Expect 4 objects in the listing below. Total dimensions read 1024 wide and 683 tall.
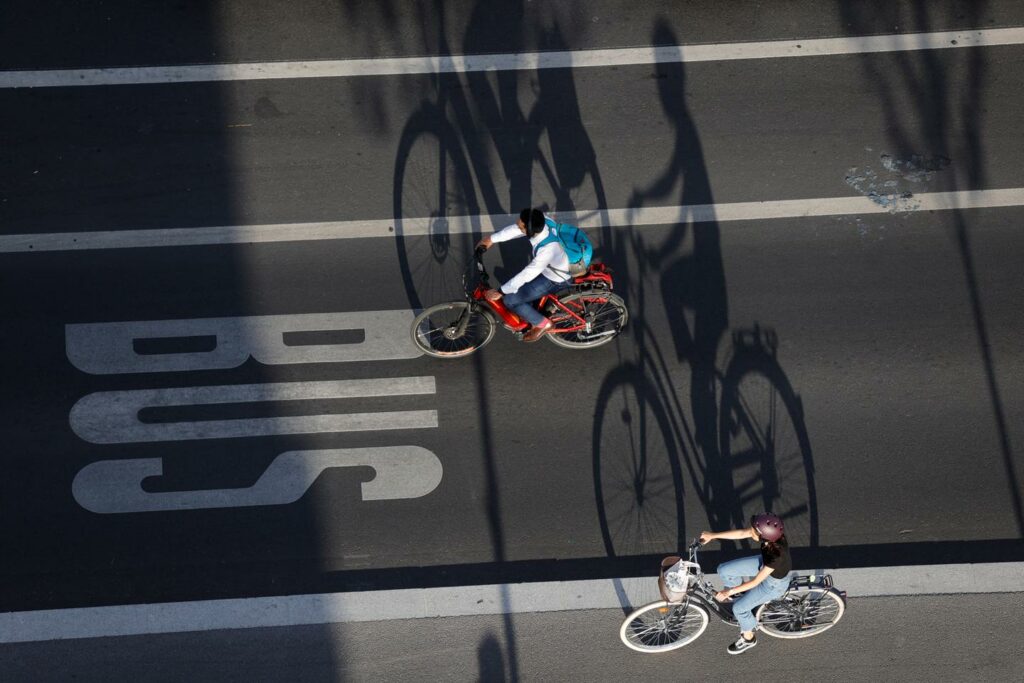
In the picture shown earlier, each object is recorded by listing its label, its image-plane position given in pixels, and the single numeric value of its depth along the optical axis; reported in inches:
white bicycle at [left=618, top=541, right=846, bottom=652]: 605.3
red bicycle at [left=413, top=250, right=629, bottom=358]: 718.5
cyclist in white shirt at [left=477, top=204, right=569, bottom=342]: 629.9
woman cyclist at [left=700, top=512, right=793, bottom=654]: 567.5
